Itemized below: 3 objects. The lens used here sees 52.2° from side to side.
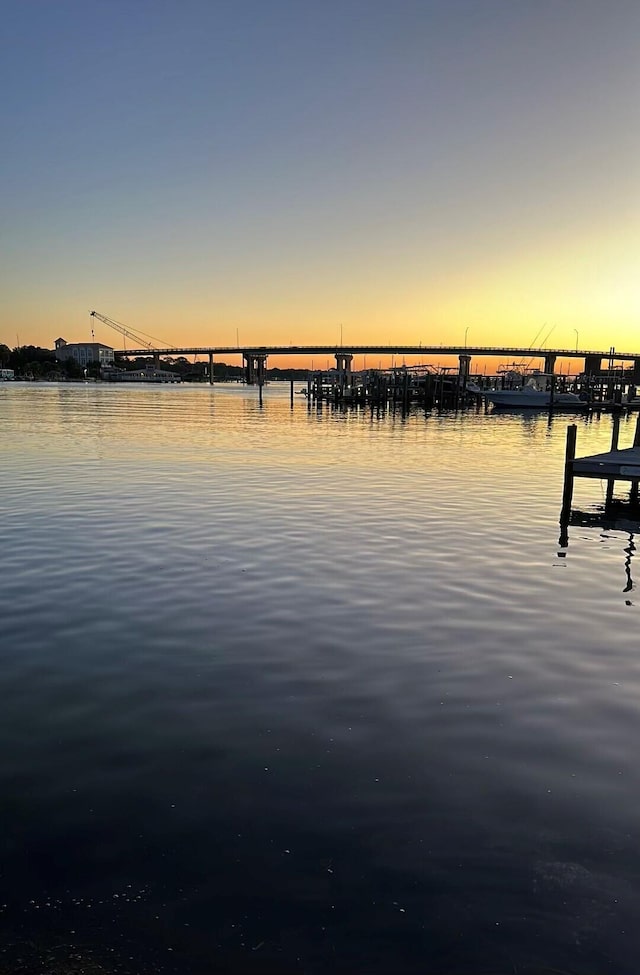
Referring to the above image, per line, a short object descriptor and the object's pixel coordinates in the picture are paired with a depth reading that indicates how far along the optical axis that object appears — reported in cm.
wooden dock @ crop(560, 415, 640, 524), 1794
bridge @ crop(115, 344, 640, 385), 18938
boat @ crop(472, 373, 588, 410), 8769
